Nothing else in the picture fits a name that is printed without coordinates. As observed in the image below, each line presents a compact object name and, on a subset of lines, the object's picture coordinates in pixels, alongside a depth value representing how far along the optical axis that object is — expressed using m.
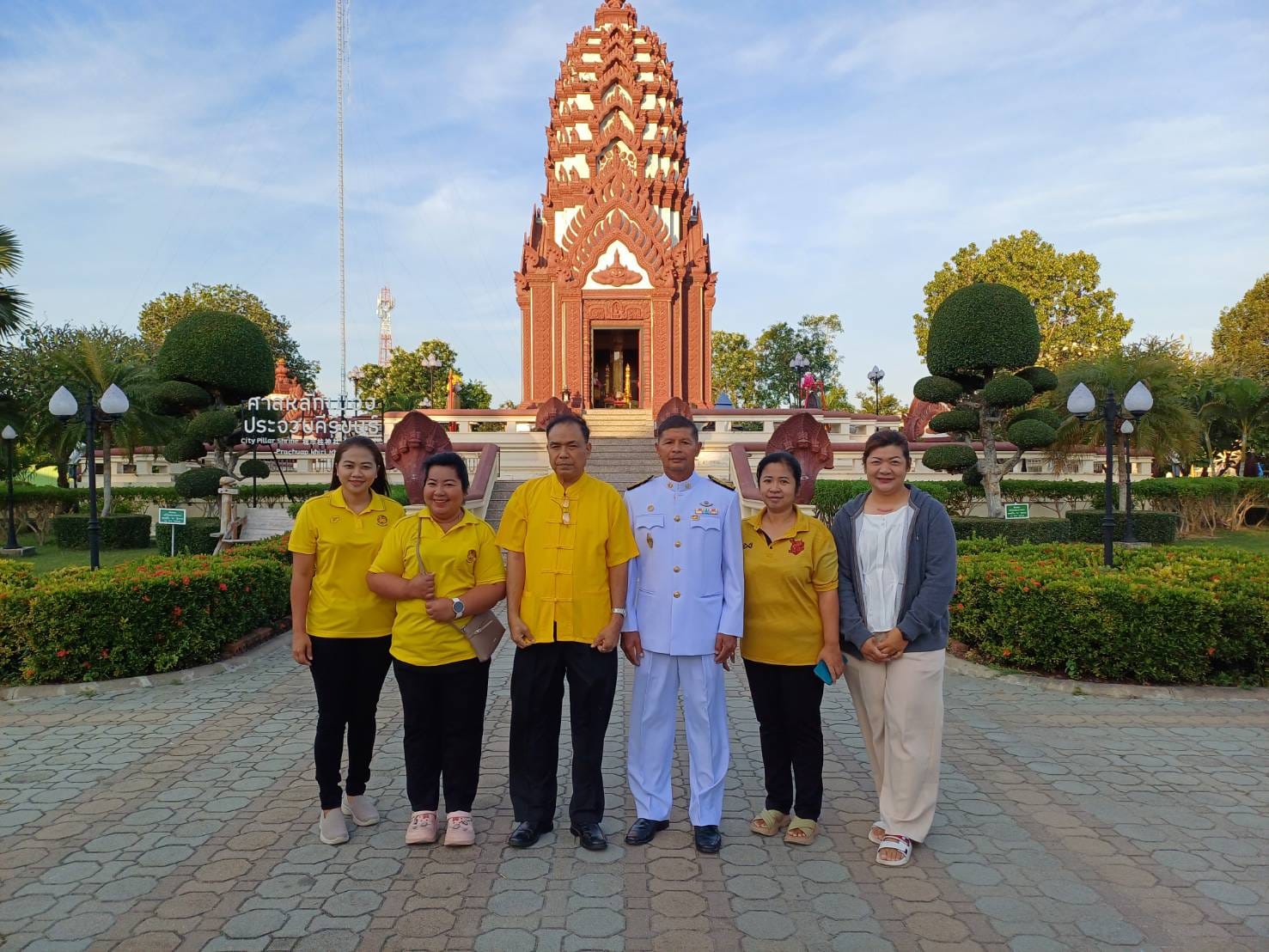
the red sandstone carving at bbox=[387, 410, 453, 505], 10.68
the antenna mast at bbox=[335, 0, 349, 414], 48.44
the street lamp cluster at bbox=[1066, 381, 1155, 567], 8.23
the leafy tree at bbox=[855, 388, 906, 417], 49.22
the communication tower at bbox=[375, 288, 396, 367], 78.56
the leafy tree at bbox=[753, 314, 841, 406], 49.38
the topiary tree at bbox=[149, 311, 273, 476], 13.54
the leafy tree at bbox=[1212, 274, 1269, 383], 31.53
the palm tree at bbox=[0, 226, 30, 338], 14.12
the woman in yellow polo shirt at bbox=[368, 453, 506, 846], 3.69
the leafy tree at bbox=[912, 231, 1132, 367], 35.44
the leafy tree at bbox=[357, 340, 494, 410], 45.81
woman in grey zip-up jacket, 3.66
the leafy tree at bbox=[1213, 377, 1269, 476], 19.36
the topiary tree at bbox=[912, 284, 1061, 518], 12.70
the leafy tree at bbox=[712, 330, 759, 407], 50.91
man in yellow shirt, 3.71
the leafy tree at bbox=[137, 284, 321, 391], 41.75
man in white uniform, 3.74
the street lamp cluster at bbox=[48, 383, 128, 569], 8.74
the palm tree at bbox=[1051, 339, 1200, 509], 16.05
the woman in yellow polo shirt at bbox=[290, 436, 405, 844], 3.79
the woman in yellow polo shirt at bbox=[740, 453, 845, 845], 3.77
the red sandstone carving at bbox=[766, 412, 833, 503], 10.95
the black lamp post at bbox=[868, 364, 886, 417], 25.64
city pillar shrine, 25.00
